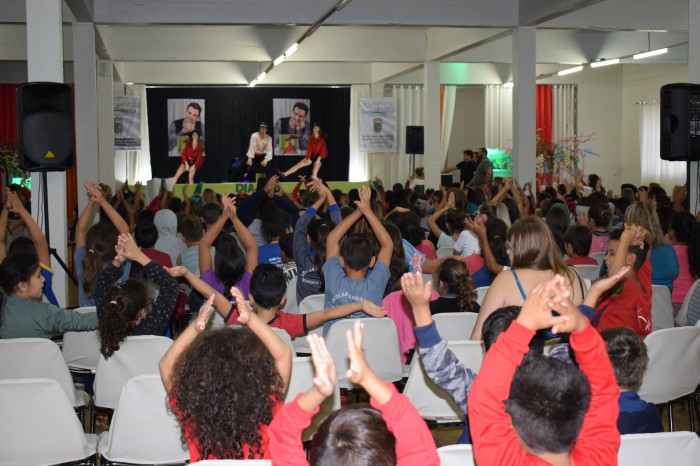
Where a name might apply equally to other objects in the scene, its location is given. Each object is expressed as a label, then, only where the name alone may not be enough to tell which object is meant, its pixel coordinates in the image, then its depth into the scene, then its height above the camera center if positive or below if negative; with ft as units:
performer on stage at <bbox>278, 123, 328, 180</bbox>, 55.98 +3.85
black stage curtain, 58.39 +6.16
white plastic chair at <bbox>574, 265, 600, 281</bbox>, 16.63 -1.80
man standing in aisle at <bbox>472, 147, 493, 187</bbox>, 46.60 +1.58
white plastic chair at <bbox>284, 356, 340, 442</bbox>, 9.64 -2.60
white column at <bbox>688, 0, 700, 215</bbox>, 22.33 +4.13
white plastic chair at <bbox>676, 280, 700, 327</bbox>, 14.74 -2.41
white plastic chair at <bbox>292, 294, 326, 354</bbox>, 14.05 -2.15
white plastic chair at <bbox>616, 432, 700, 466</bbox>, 6.74 -2.41
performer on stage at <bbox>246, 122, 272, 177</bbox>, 57.59 +3.79
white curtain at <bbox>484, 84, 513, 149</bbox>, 60.29 +6.66
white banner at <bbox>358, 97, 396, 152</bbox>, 47.39 +4.80
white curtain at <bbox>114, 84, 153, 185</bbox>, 55.52 +3.03
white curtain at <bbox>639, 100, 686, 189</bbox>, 58.34 +3.47
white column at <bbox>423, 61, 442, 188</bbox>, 42.98 +3.81
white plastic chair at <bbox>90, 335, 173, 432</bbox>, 10.72 -2.53
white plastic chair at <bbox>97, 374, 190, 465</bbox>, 9.11 -3.02
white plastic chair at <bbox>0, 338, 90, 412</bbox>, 10.63 -2.47
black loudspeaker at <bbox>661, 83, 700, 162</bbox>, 21.45 +2.20
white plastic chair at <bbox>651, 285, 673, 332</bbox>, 14.73 -2.35
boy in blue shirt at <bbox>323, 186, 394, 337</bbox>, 12.43 -1.43
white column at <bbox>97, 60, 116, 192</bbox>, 38.01 +3.88
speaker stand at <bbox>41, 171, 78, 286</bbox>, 19.67 -0.54
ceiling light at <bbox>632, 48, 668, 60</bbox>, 41.33 +8.36
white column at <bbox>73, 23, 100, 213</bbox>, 29.25 +3.88
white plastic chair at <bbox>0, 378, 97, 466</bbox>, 9.02 -2.96
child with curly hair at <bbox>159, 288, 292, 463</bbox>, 6.68 -1.84
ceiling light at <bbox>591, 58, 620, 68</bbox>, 44.19 +8.12
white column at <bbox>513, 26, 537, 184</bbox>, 33.12 +4.33
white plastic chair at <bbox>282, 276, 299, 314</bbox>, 16.46 -2.38
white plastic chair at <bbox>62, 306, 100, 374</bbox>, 12.96 -2.79
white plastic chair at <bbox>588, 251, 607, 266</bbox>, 19.11 -1.68
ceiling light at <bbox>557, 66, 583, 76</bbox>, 48.87 +8.64
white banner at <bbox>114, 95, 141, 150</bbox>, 40.76 +4.33
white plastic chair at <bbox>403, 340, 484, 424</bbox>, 10.93 -3.12
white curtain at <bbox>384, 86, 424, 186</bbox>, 58.95 +6.00
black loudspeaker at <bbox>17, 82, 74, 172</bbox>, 19.17 +1.83
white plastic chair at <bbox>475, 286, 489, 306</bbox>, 14.88 -2.06
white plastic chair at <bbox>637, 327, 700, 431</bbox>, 11.35 -2.81
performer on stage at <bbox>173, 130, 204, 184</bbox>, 56.80 +3.37
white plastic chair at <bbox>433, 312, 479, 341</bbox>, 12.32 -2.24
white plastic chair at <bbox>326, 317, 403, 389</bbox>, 12.05 -2.63
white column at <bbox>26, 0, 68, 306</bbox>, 19.99 +3.95
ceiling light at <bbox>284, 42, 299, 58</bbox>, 35.44 +7.45
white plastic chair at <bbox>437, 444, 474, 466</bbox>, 6.52 -2.37
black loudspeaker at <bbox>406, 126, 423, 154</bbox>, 49.06 +3.73
